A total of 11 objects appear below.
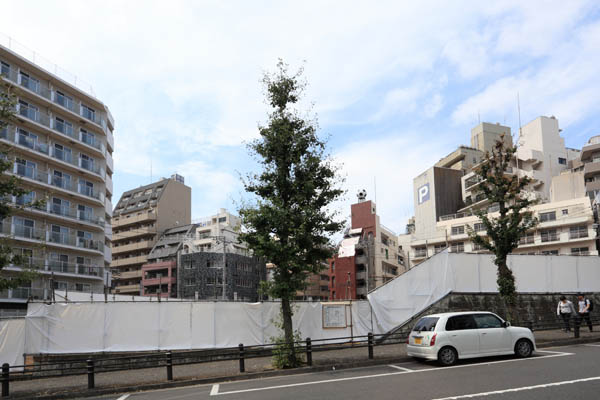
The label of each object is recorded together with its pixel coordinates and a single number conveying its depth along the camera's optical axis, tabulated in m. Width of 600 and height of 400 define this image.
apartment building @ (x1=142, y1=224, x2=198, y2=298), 77.38
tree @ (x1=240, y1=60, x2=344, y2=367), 14.55
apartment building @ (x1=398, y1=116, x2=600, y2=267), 54.56
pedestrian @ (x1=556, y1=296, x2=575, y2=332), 18.53
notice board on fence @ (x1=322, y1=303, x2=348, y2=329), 19.05
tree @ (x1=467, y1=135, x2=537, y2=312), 18.77
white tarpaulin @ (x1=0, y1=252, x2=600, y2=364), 16.08
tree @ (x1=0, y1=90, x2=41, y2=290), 12.96
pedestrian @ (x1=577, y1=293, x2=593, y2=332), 18.48
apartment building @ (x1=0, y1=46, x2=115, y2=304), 39.78
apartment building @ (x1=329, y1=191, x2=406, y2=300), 74.26
